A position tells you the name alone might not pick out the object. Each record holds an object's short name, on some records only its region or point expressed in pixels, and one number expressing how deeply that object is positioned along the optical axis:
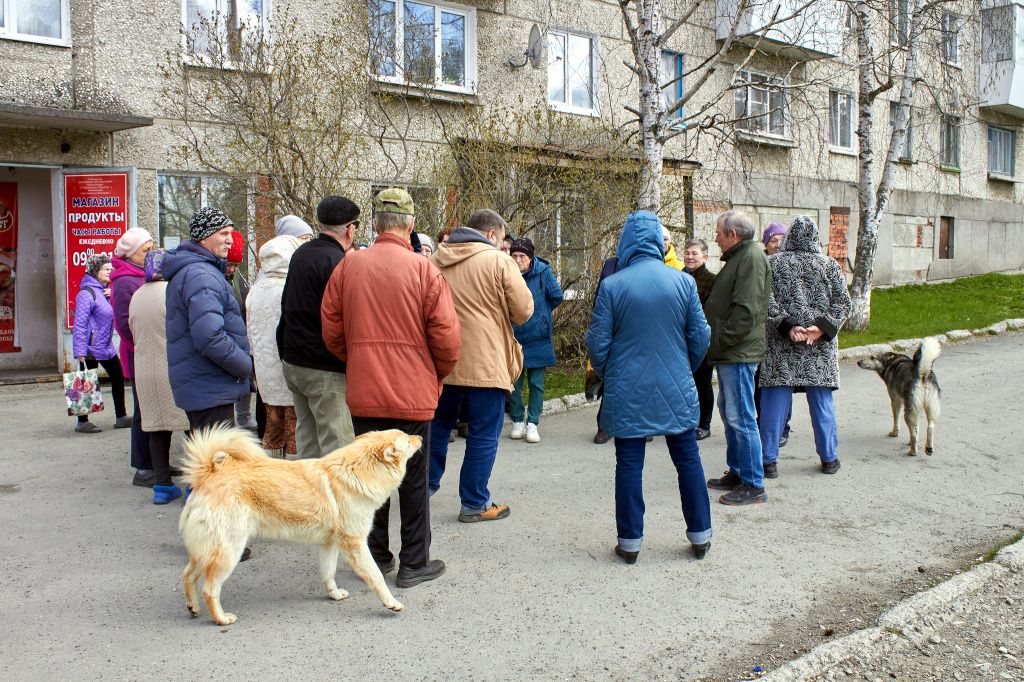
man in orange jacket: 4.48
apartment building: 11.32
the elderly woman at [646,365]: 4.89
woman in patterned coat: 6.75
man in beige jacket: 5.45
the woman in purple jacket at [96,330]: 8.75
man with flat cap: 5.03
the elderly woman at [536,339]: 8.16
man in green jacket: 6.07
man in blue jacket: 5.20
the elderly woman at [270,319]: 5.76
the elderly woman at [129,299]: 6.66
